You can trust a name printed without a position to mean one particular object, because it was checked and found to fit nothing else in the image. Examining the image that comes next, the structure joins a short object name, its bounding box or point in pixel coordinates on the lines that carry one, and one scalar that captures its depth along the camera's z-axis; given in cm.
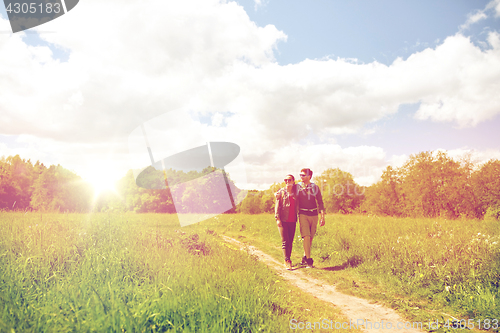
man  764
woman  759
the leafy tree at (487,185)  2358
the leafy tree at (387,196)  3631
